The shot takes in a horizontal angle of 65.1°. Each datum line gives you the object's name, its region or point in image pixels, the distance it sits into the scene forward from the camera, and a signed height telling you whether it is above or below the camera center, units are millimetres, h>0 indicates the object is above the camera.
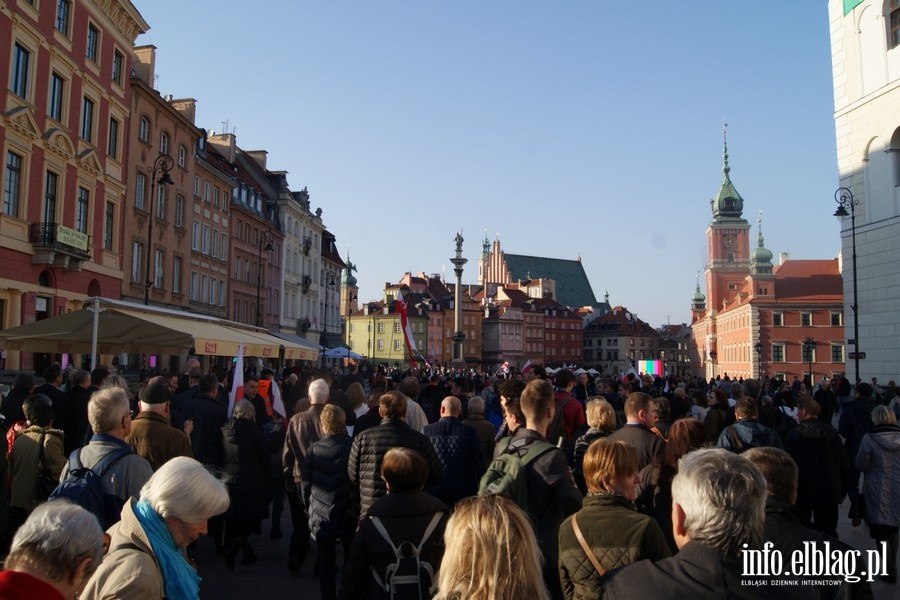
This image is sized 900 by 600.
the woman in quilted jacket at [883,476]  7320 -1134
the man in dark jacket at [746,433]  6707 -642
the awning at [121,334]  12820 +475
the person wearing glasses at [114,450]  4355 -580
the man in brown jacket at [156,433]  6012 -625
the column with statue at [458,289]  47625 +5446
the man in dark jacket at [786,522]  3252 -779
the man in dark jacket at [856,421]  9984 -747
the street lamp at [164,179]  21741 +5632
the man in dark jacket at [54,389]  9227 -395
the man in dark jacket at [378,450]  5754 -731
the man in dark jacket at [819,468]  7227 -1033
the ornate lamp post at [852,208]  27209 +6128
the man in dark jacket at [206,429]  7902 -771
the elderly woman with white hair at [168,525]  2898 -725
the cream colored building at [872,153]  28859 +9151
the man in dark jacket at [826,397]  16066 -756
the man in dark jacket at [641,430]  5773 -535
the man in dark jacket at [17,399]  8477 -495
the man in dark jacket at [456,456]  6520 -860
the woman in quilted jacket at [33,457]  6309 -883
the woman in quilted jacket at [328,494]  6211 -1193
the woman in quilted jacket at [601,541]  3504 -880
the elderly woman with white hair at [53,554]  2498 -712
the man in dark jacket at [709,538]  2482 -629
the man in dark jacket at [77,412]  9025 -684
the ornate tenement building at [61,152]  22031 +7249
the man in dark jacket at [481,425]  7891 -688
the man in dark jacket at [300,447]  7680 -929
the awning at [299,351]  18156 +305
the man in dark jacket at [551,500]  4645 -887
